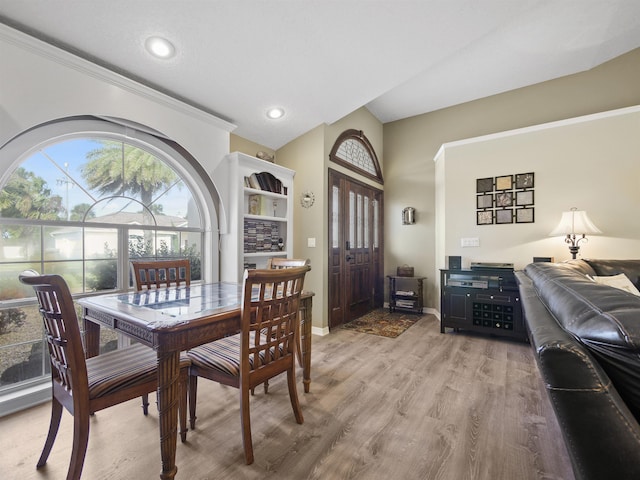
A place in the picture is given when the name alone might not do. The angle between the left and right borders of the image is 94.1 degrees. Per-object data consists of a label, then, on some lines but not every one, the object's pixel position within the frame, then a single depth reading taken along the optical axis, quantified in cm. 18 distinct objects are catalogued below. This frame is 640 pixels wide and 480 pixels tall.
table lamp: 314
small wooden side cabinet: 470
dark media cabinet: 341
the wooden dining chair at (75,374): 126
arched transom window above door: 415
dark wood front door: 401
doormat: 384
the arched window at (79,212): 205
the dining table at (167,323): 133
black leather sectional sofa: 72
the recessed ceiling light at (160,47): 221
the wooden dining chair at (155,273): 226
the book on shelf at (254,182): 340
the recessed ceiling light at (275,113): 327
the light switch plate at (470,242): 398
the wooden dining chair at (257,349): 153
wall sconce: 500
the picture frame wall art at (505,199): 375
